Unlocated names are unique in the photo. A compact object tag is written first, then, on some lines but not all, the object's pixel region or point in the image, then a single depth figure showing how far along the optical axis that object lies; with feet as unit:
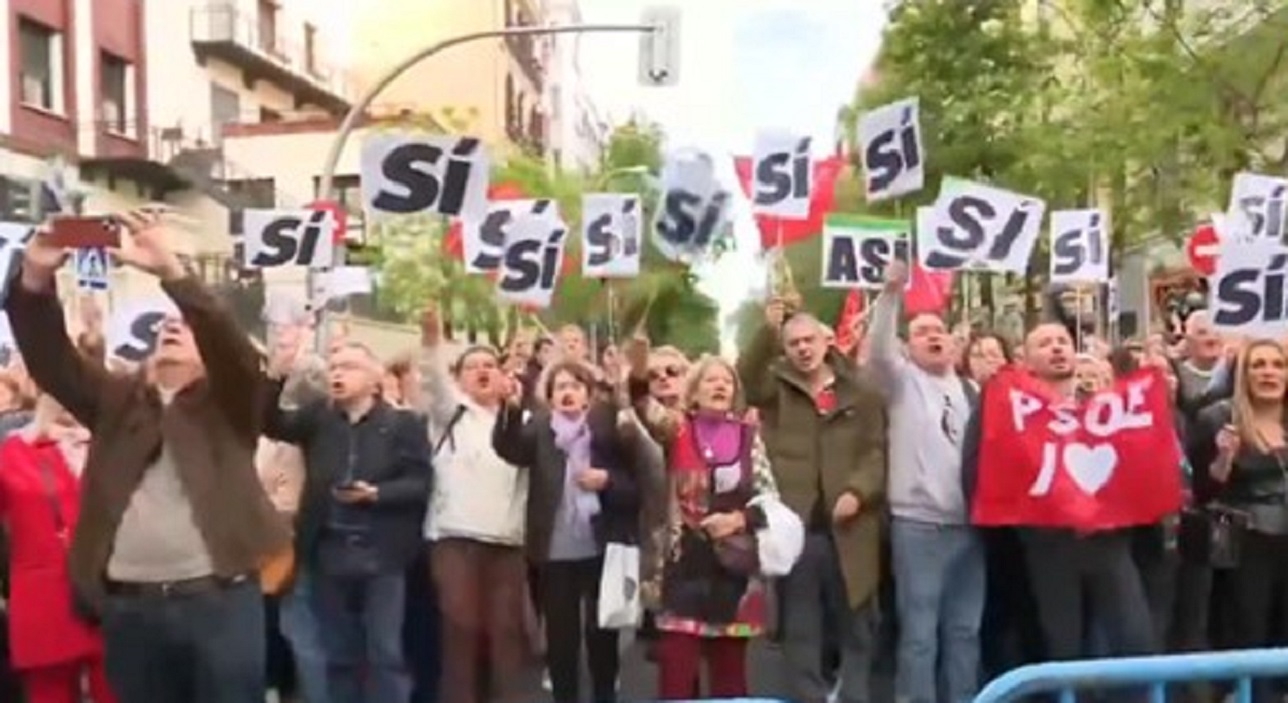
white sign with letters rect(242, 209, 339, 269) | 36.11
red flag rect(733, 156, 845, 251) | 35.12
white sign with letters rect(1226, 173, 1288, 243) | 33.83
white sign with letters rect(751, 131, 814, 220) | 34.37
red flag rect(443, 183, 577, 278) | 40.02
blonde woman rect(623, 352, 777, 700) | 23.85
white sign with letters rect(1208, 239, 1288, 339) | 27.63
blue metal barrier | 14.25
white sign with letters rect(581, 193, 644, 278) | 35.91
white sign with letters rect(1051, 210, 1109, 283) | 36.40
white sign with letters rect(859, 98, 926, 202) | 33.73
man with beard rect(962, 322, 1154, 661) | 24.38
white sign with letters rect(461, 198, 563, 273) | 34.58
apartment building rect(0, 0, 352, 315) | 101.24
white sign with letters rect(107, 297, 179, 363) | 28.63
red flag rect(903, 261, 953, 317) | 34.60
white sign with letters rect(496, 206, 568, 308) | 34.17
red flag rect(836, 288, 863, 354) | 28.68
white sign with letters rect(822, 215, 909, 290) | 35.70
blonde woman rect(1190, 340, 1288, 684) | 24.64
